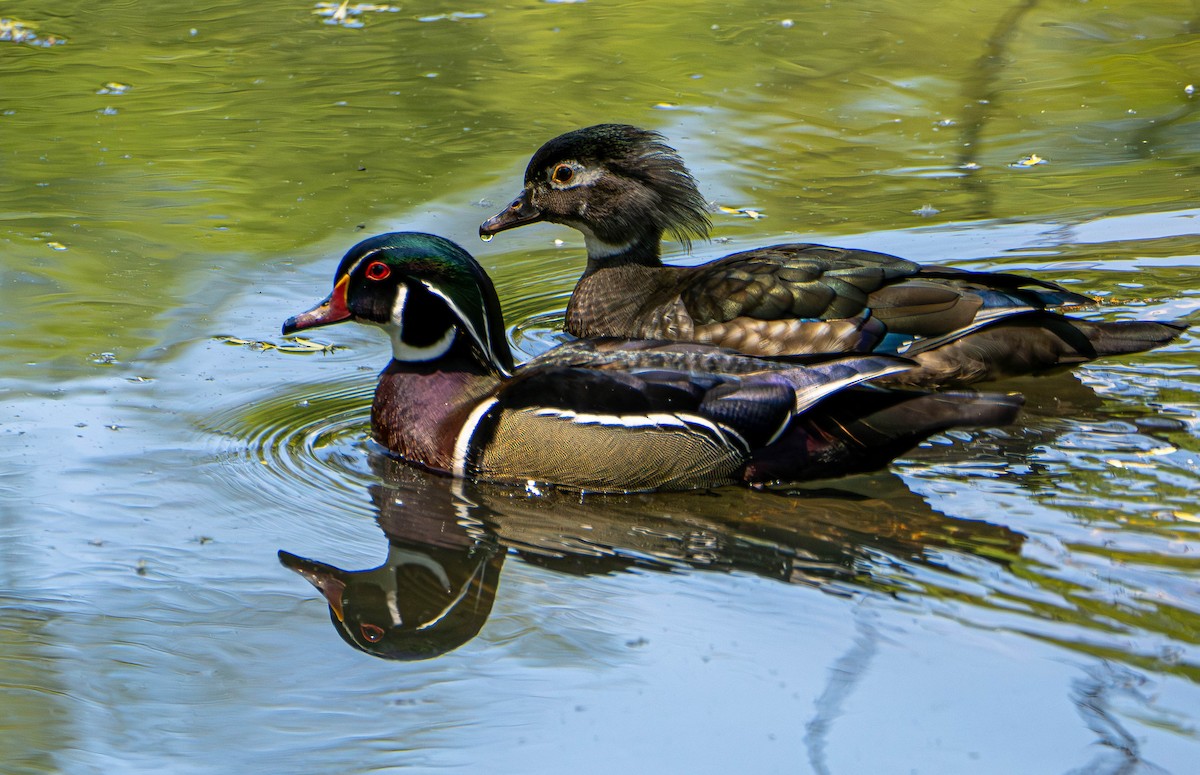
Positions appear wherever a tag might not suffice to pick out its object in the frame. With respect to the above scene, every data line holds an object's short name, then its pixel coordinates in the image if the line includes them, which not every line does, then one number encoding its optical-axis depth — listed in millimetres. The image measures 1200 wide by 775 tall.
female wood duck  13789
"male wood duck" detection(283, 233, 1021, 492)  11945
